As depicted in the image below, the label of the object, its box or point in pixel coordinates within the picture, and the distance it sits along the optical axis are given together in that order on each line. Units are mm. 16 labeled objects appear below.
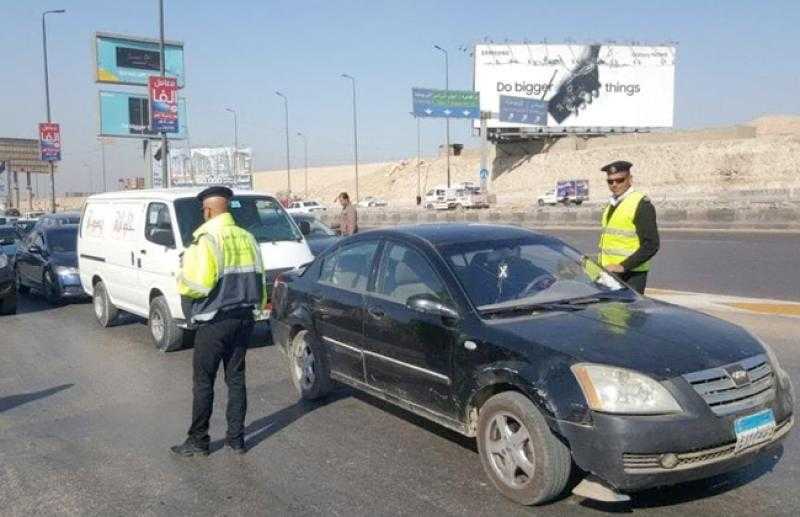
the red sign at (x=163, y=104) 23359
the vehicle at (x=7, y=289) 12977
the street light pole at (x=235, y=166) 54656
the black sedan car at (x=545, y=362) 4047
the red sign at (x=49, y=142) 36906
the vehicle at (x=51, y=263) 14008
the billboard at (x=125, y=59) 35656
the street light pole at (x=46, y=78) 37594
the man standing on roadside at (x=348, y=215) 15695
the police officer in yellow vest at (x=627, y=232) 6586
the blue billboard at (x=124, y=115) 37281
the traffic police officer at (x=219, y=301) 5270
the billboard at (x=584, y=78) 65625
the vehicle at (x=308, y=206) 53481
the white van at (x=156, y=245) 9320
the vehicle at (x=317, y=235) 14289
